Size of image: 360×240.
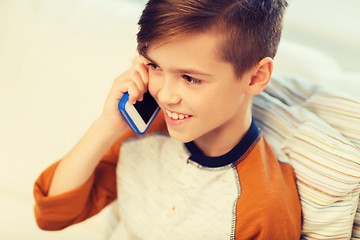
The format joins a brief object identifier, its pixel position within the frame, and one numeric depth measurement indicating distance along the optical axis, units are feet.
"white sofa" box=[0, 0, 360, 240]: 3.51
